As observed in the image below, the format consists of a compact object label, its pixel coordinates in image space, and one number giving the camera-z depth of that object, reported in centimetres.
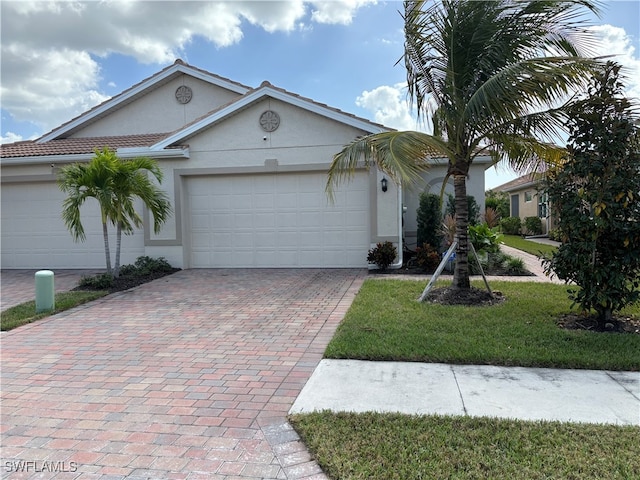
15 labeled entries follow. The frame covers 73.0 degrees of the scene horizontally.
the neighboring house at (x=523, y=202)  2275
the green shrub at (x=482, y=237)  1064
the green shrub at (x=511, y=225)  2442
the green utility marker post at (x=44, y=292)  756
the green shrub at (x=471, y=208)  1260
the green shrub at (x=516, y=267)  1052
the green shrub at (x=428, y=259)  1095
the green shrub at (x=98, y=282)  959
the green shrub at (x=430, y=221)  1261
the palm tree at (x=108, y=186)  947
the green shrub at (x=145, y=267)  1111
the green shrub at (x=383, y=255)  1096
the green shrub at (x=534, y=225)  2241
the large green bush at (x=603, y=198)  554
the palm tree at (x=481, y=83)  616
